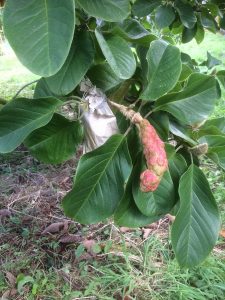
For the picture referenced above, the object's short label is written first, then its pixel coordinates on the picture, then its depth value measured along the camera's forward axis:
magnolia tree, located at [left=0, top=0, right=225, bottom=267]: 0.68
